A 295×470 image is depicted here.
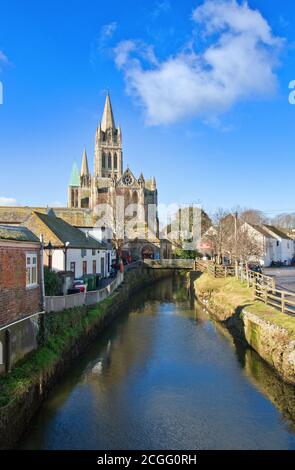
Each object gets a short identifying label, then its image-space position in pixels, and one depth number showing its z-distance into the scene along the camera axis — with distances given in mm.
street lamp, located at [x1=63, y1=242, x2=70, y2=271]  28809
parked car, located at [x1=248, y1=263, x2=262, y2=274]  40769
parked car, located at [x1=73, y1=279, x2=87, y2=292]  24281
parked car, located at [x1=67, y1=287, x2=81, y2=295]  23273
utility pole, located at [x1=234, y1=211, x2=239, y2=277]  36262
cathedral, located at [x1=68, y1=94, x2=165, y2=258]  92375
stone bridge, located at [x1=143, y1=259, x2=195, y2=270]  58500
